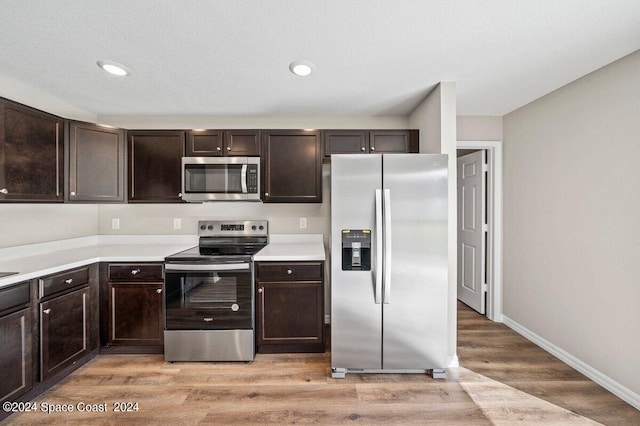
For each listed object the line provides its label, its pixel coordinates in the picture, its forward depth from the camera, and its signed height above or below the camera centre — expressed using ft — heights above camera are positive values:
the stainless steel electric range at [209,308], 7.87 -2.74
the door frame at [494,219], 10.40 -0.30
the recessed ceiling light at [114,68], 6.51 +3.48
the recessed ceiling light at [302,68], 6.48 +3.45
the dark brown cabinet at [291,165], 9.30 +1.57
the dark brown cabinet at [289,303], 8.16 -2.70
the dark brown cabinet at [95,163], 8.02 +1.50
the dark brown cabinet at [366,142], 9.30 +2.34
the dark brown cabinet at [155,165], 9.21 +1.57
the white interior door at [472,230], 10.98 -0.77
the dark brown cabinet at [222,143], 9.30 +2.31
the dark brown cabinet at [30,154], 6.39 +1.45
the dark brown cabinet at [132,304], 8.00 -2.66
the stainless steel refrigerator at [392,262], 7.06 -1.29
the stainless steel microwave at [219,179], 8.95 +1.07
